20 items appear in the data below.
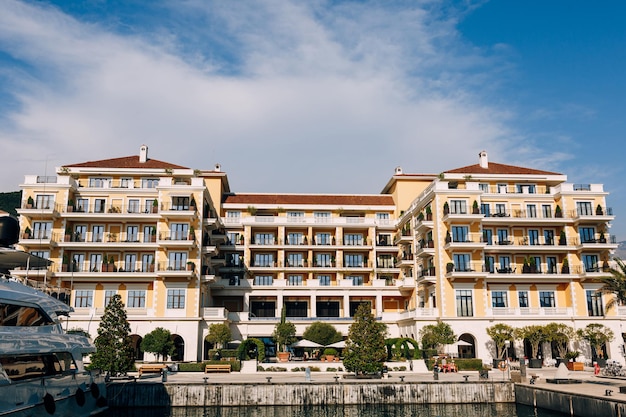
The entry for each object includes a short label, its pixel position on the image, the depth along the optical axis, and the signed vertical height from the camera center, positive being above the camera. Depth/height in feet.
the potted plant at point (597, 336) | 169.40 -2.31
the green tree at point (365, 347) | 127.85 -4.07
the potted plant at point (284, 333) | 180.65 -1.12
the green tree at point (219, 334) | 175.01 -1.31
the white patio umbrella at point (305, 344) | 176.96 -4.53
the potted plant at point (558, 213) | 194.59 +39.23
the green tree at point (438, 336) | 163.22 -2.08
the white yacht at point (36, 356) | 74.23 -3.76
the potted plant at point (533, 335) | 168.24 -1.91
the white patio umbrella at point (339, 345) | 175.50 -4.83
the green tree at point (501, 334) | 165.78 -1.56
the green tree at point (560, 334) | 167.43 -1.64
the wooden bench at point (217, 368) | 144.25 -9.68
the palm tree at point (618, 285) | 123.34 +9.53
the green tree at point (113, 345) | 119.55 -3.14
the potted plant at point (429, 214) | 189.78 +38.30
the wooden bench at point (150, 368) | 138.92 -9.36
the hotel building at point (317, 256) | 179.11 +25.39
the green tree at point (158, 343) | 162.40 -3.71
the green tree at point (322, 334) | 181.98 -1.49
